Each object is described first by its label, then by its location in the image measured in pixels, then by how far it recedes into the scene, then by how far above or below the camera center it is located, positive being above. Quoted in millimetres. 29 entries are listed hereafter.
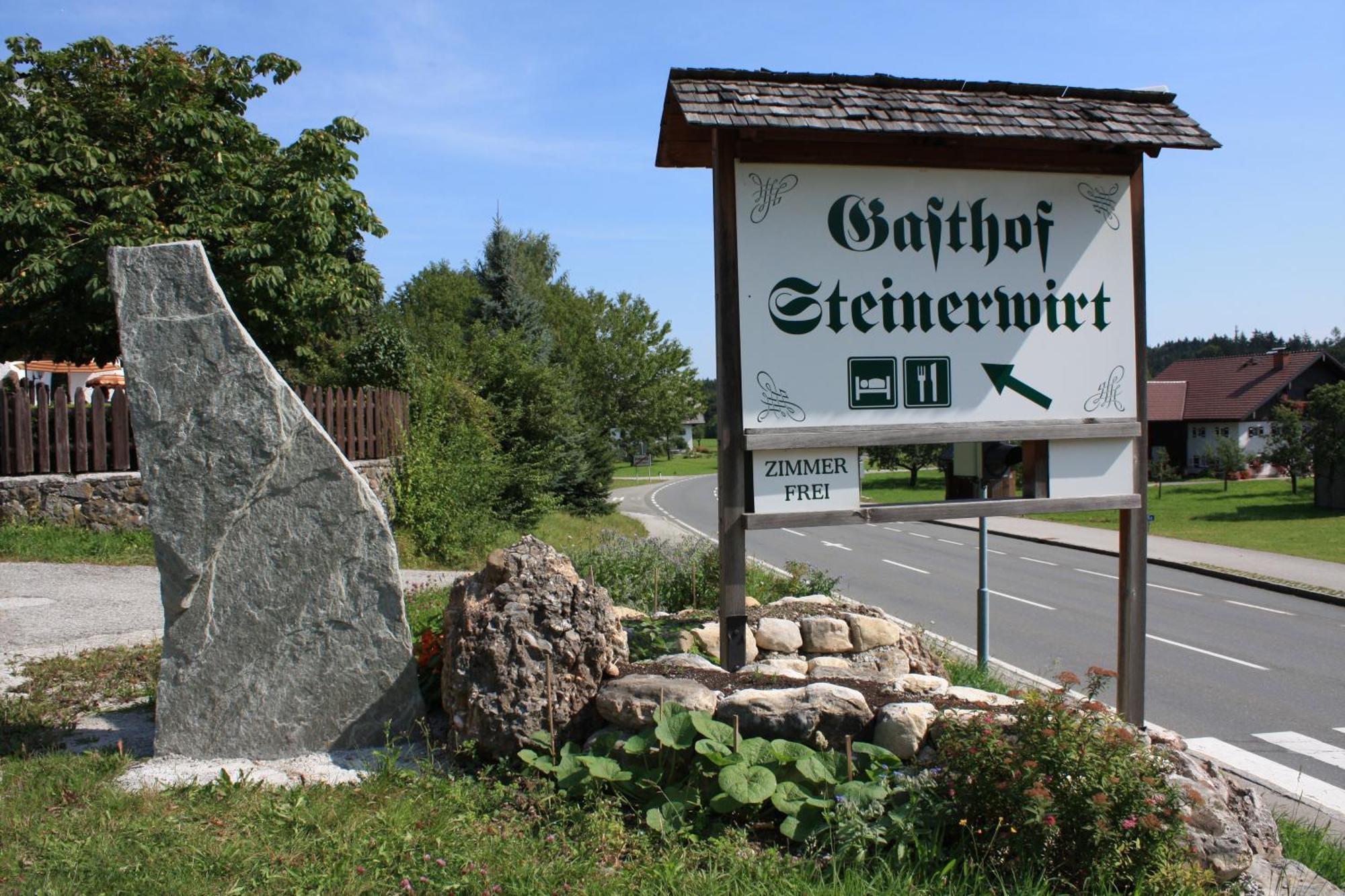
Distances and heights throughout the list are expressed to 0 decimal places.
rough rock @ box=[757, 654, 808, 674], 5766 -1430
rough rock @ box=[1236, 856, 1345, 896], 3912 -1953
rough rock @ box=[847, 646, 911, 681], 6281 -1565
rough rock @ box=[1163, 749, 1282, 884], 3879 -1702
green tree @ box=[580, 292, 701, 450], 53875 +3526
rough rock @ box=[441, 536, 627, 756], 4582 -1076
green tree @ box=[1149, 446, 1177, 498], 39631 -1914
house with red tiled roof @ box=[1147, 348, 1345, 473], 48719 +1283
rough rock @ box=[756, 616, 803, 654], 6520 -1419
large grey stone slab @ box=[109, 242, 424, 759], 4949 -580
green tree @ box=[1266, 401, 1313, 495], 31844 -746
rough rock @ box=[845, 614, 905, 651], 6680 -1444
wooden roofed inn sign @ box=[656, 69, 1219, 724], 5668 +882
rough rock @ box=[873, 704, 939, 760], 4293 -1362
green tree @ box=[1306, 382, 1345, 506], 29703 -558
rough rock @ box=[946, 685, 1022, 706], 4863 -1420
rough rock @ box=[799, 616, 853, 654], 6656 -1460
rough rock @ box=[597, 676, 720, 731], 4508 -1271
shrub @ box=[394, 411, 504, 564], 14164 -909
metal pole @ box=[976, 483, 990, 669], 8758 -1820
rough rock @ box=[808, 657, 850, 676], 5457 -1456
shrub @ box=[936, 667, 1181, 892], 3648 -1463
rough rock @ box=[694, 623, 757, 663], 6363 -1418
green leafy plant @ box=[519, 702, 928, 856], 3945 -1537
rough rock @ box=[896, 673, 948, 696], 5047 -1401
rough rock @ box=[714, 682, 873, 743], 4391 -1320
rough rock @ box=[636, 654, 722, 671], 5328 -1305
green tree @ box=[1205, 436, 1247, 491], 38844 -1448
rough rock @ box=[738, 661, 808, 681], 5219 -1383
